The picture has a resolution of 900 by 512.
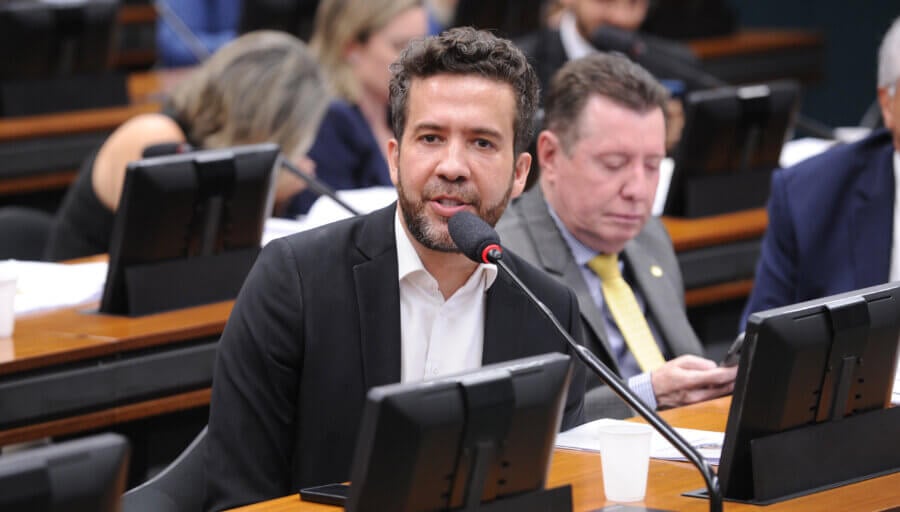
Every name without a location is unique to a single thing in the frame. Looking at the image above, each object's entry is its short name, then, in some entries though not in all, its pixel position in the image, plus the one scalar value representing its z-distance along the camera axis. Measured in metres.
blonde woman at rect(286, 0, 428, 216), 8.38
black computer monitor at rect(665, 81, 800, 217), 7.50
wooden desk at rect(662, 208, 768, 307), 7.25
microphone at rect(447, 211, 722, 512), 3.38
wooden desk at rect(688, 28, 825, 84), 13.21
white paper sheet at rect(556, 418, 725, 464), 4.07
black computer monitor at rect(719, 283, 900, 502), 3.61
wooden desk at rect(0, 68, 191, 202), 8.84
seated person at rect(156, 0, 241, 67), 12.01
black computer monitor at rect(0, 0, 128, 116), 8.92
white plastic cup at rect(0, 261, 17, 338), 5.29
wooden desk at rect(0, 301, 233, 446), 5.09
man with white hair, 5.88
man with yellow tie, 5.46
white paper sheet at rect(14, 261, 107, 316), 5.77
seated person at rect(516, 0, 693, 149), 9.60
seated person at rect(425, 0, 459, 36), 11.95
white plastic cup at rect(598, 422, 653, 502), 3.65
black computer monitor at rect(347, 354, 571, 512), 3.00
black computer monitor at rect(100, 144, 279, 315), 5.54
